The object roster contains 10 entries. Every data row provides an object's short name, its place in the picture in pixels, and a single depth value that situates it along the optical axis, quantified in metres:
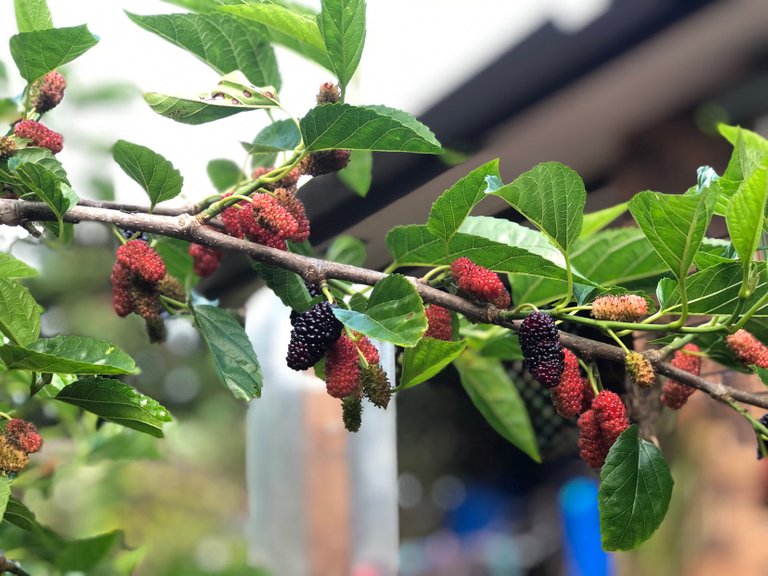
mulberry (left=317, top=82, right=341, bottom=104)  0.37
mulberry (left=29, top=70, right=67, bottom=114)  0.41
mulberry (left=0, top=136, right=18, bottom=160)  0.36
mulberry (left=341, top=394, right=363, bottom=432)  0.35
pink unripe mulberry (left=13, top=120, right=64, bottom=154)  0.38
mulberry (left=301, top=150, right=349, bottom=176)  0.38
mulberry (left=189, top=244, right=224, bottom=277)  0.51
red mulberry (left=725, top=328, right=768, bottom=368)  0.40
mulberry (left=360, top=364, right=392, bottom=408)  0.35
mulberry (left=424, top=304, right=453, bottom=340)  0.39
